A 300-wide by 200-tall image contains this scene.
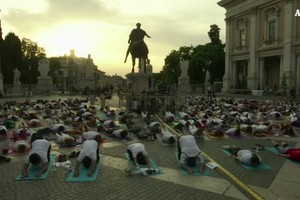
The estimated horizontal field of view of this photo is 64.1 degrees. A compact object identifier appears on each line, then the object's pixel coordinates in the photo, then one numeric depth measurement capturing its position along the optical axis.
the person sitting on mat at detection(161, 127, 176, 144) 9.72
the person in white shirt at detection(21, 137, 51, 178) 6.74
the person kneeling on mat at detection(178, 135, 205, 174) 7.13
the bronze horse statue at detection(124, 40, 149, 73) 18.84
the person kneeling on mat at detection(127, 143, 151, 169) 7.16
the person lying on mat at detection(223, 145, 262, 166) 7.38
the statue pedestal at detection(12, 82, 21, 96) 36.80
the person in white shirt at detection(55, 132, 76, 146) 9.52
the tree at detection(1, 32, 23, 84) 48.66
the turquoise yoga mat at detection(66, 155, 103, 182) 6.44
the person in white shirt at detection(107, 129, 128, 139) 10.58
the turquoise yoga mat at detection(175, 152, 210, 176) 6.83
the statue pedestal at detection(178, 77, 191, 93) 35.99
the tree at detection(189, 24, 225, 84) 49.64
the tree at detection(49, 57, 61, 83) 73.61
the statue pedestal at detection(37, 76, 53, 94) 39.48
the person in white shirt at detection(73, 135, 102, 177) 6.78
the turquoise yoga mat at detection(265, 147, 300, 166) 8.83
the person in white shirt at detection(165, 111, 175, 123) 14.24
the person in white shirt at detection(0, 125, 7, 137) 10.79
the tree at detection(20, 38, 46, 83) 51.21
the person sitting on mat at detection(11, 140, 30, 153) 8.72
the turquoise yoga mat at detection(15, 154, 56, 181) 6.54
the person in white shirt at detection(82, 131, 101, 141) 9.22
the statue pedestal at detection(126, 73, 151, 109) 18.51
